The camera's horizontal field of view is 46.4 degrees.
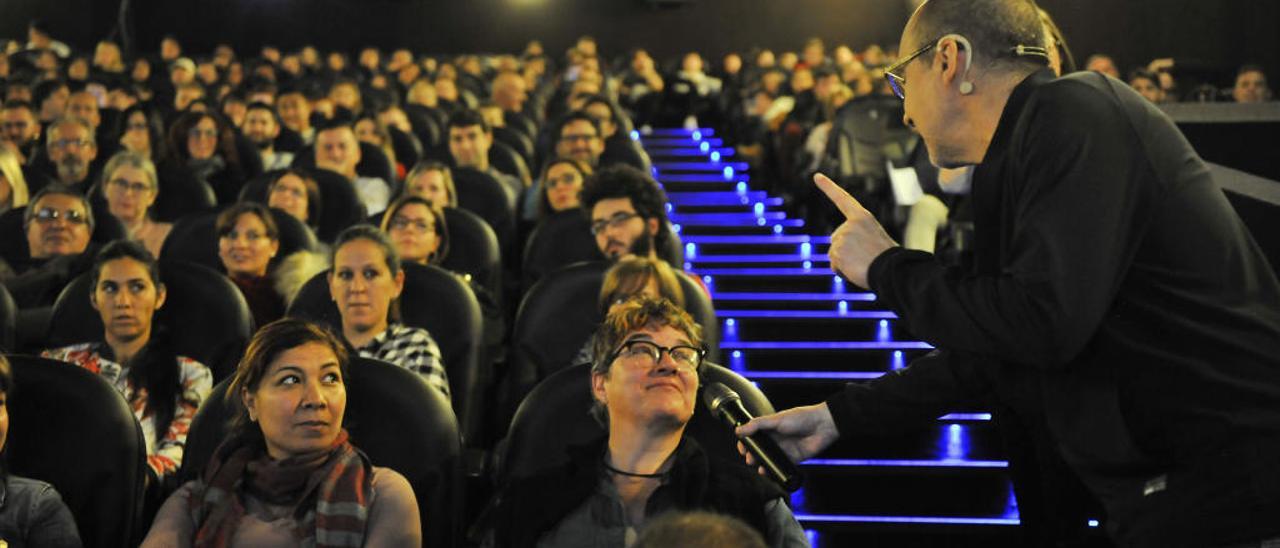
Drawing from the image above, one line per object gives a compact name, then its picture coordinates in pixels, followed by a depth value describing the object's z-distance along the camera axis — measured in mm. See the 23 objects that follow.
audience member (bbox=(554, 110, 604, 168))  6667
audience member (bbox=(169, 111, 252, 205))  6902
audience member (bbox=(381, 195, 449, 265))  4730
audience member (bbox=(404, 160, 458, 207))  5430
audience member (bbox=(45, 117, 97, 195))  6543
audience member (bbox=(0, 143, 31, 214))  5648
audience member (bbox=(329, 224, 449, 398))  3684
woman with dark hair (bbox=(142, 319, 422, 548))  2650
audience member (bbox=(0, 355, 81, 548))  2689
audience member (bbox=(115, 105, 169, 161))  7090
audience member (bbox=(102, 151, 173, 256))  5484
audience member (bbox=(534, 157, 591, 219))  5625
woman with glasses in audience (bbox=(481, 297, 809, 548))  2523
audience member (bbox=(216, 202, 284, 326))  4414
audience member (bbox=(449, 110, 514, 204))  6637
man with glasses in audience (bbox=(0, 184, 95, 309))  4547
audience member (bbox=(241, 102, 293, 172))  7625
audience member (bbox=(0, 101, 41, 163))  7480
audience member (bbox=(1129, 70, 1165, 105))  8459
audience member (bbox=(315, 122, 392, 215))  6316
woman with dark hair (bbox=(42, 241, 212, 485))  3561
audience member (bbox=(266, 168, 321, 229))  5332
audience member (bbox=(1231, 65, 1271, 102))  8469
